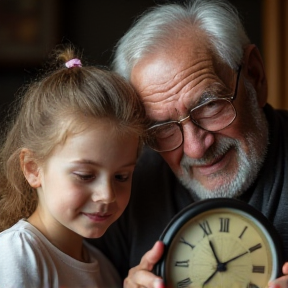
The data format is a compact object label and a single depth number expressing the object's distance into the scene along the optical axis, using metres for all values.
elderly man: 0.88
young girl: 0.77
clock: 0.75
